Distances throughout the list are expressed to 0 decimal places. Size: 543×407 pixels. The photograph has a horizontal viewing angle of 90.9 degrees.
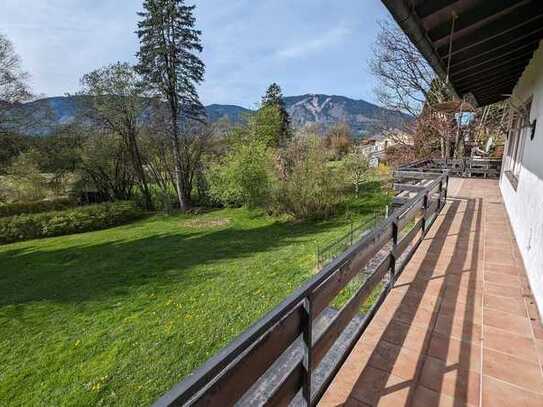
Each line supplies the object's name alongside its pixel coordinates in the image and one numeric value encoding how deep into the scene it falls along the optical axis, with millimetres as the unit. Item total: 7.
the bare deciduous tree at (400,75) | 12398
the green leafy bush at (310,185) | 11594
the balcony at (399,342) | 935
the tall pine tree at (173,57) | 13867
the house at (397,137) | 14663
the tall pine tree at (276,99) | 29025
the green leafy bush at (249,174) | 13633
